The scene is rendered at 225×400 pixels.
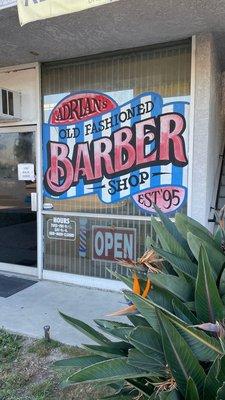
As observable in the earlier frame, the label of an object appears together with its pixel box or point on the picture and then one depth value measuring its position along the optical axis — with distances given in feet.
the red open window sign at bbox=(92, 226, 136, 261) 14.74
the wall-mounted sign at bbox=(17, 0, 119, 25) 9.07
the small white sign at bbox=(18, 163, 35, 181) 16.56
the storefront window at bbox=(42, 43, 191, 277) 13.66
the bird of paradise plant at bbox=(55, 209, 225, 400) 3.95
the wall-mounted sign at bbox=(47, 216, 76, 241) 15.94
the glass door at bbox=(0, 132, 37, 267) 16.70
